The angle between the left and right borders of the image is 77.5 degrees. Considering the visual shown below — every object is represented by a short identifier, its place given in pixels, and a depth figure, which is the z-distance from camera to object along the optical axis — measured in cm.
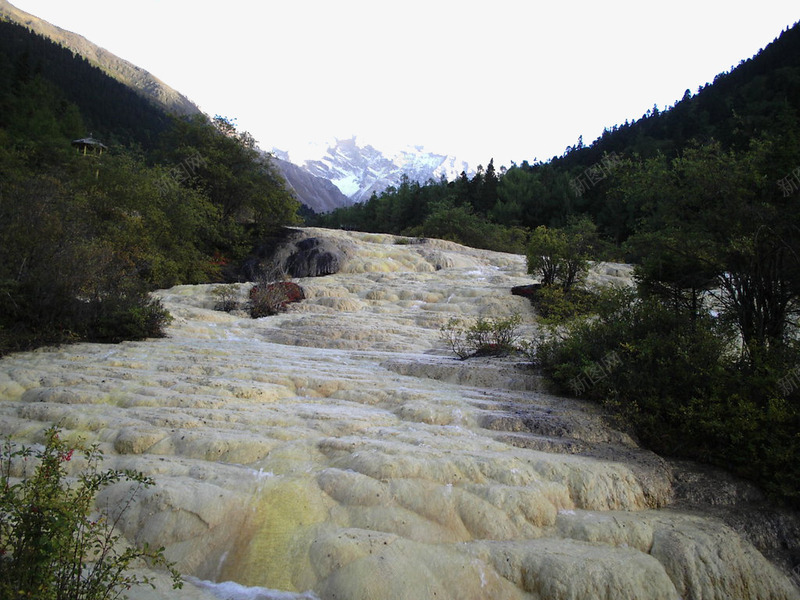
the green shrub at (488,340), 974
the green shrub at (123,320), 923
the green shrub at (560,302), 1002
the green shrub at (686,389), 510
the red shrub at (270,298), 1403
